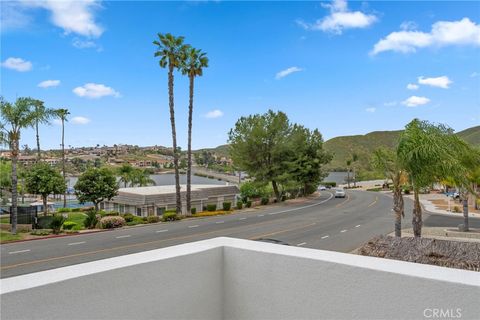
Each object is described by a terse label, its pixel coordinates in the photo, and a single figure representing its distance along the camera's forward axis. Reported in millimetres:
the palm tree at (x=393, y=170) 17766
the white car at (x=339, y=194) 52594
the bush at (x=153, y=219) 29883
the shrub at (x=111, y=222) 26938
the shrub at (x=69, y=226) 26662
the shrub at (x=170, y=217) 31134
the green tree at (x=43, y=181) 38812
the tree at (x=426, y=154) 16438
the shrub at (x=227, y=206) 38500
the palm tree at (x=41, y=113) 25938
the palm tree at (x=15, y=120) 24656
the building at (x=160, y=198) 36125
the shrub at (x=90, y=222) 27202
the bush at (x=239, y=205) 40312
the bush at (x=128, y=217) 30281
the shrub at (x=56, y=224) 24725
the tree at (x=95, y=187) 40125
